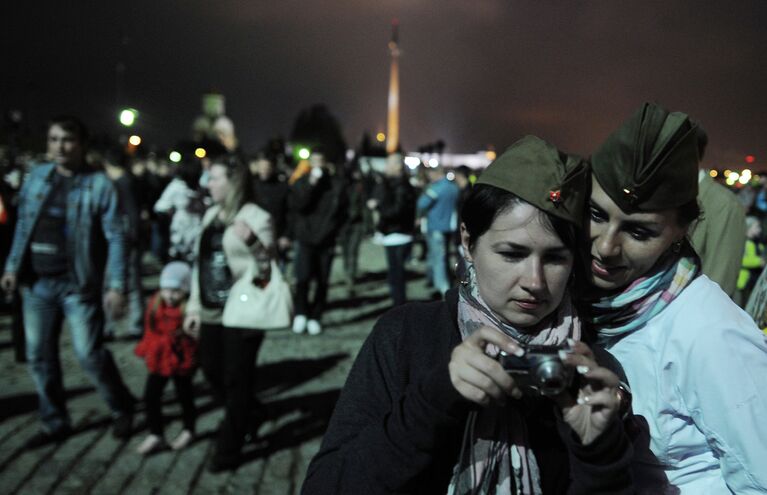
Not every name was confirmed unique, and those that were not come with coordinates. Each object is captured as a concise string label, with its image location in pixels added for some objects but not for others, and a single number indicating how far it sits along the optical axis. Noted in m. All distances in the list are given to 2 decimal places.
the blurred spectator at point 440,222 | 10.63
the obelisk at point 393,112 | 97.29
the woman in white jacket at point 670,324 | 1.52
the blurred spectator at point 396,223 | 8.98
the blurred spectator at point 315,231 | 8.39
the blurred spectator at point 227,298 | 4.41
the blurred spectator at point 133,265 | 7.65
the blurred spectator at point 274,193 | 9.26
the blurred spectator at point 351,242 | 11.36
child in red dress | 4.75
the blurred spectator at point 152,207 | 12.23
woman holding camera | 1.34
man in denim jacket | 4.80
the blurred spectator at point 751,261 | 6.72
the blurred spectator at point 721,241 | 3.31
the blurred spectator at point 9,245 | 6.47
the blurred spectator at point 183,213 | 7.88
